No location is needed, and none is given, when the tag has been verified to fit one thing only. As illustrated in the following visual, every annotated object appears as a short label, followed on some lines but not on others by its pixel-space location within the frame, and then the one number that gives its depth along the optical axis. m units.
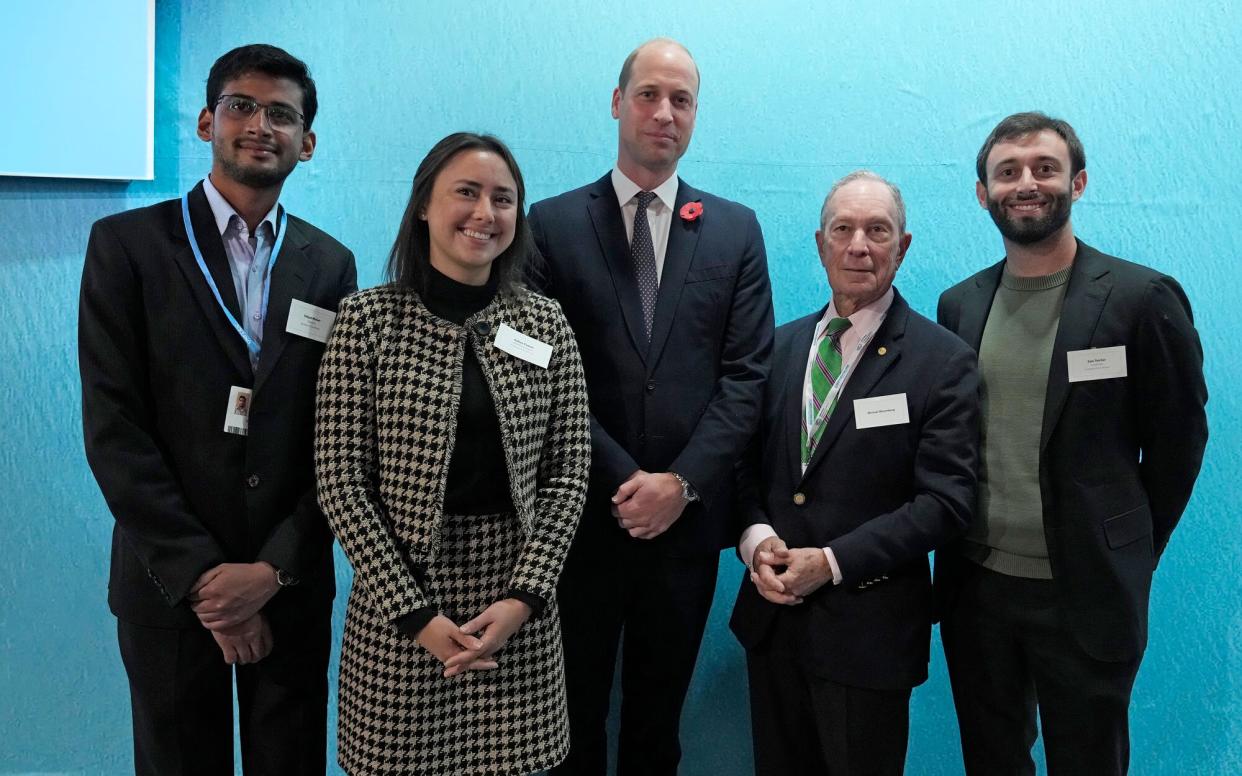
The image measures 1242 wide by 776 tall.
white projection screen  2.67
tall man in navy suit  2.29
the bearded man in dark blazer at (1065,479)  2.21
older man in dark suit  2.12
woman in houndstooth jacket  1.80
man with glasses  1.89
